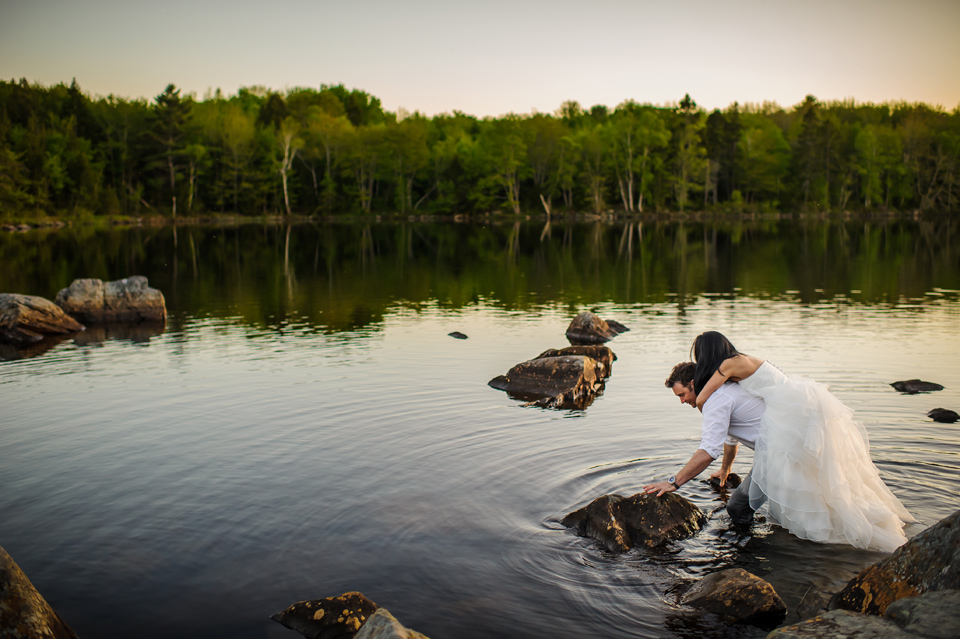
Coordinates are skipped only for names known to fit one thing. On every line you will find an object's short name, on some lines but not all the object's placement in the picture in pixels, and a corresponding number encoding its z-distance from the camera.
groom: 8.12
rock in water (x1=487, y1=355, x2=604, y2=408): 15.52
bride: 7.98
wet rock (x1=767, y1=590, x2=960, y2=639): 4.92
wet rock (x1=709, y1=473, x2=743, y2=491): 10.31
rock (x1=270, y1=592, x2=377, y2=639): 6.90
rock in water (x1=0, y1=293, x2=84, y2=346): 23.52
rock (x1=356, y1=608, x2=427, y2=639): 5.52
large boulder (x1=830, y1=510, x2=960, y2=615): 5.78
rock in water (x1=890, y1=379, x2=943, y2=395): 15.41
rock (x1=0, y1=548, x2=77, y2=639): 5.97
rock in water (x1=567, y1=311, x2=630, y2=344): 22.02
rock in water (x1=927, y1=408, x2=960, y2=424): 13.20
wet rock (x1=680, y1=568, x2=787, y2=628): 7.03
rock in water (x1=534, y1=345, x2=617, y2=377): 17.94
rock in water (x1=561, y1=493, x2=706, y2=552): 8.70
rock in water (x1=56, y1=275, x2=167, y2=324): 26.95
